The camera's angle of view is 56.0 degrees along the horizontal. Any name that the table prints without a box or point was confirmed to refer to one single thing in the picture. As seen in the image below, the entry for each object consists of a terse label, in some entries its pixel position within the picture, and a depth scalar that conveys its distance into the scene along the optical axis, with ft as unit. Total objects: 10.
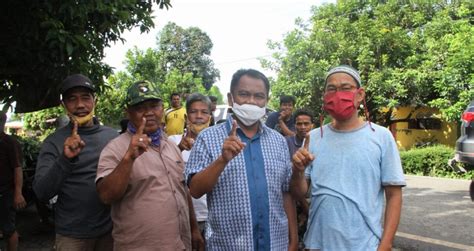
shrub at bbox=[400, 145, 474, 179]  46.15
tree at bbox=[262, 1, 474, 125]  51.03
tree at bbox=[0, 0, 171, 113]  14.92
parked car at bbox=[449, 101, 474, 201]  20.51
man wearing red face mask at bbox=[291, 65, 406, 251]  7.43
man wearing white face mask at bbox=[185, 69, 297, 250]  7.48
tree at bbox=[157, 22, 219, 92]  129.59
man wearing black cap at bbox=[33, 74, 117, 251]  8.95
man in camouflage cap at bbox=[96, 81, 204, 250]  7.74
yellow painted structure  64.13
